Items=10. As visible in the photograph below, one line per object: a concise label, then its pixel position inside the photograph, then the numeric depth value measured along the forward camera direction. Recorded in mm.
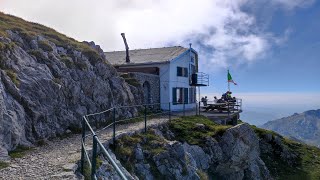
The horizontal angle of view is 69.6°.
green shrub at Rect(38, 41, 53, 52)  15316
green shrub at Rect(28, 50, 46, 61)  14092
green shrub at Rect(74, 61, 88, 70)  16070
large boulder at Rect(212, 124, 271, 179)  17296
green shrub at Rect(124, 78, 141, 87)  22258
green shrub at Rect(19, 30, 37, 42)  15209
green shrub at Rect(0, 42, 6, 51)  11727
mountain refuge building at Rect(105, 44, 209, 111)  26609
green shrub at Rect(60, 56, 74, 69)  15401
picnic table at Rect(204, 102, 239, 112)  26958
